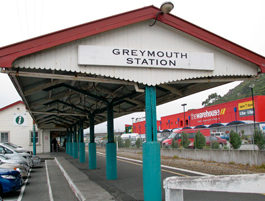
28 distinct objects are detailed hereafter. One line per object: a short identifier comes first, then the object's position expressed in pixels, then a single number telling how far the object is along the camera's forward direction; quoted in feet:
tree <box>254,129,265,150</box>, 51.62
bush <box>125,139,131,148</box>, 119.44
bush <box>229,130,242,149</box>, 59.47
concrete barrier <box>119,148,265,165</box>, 49.88
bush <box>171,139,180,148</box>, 78.54
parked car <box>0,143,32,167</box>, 52.27
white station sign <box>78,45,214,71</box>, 25.10
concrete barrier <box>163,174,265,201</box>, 11.76
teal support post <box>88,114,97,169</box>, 51.06
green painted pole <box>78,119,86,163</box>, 68.13
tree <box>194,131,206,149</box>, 68.85
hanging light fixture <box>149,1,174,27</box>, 23.31
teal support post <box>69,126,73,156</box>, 101.42
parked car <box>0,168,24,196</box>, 29.12
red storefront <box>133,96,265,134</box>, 131.23
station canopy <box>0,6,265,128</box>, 23.91
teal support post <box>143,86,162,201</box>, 23.41
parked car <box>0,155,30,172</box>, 42.29
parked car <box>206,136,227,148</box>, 68.51
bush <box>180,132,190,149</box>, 76.35
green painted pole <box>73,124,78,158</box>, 85.53
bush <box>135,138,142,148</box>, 108.17
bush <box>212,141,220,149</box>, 63.25
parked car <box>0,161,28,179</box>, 32.31
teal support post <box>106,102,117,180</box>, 37.47
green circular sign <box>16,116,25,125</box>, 99.26
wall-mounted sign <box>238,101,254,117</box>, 132.42
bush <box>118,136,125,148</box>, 126.29
